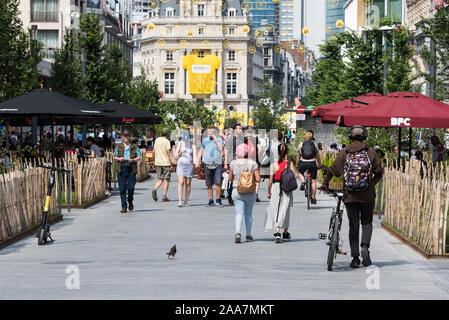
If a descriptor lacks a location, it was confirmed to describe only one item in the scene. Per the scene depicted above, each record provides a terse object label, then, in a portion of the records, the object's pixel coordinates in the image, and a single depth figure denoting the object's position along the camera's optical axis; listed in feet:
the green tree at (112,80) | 175.22
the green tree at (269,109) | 246.29
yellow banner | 399.03
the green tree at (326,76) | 178.60
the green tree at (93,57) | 173.37
